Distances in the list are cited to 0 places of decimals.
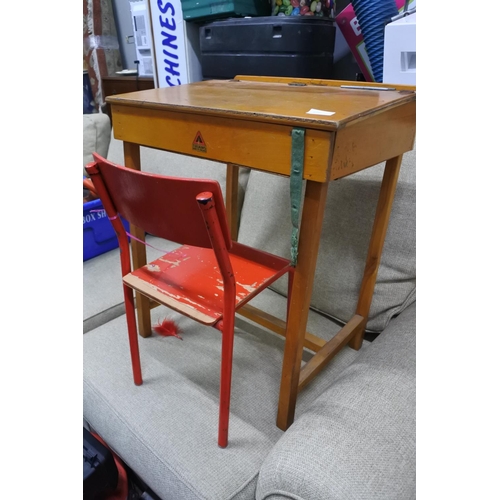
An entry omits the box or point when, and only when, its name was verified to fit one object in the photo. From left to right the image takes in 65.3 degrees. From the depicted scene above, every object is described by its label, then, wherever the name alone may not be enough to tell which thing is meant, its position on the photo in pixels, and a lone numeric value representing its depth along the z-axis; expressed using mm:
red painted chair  667
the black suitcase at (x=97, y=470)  880
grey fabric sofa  673
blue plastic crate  1573
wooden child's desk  705
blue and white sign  2016
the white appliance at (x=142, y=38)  2439
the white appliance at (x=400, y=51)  1185
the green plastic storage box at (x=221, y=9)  1728
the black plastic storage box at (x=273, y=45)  1556
